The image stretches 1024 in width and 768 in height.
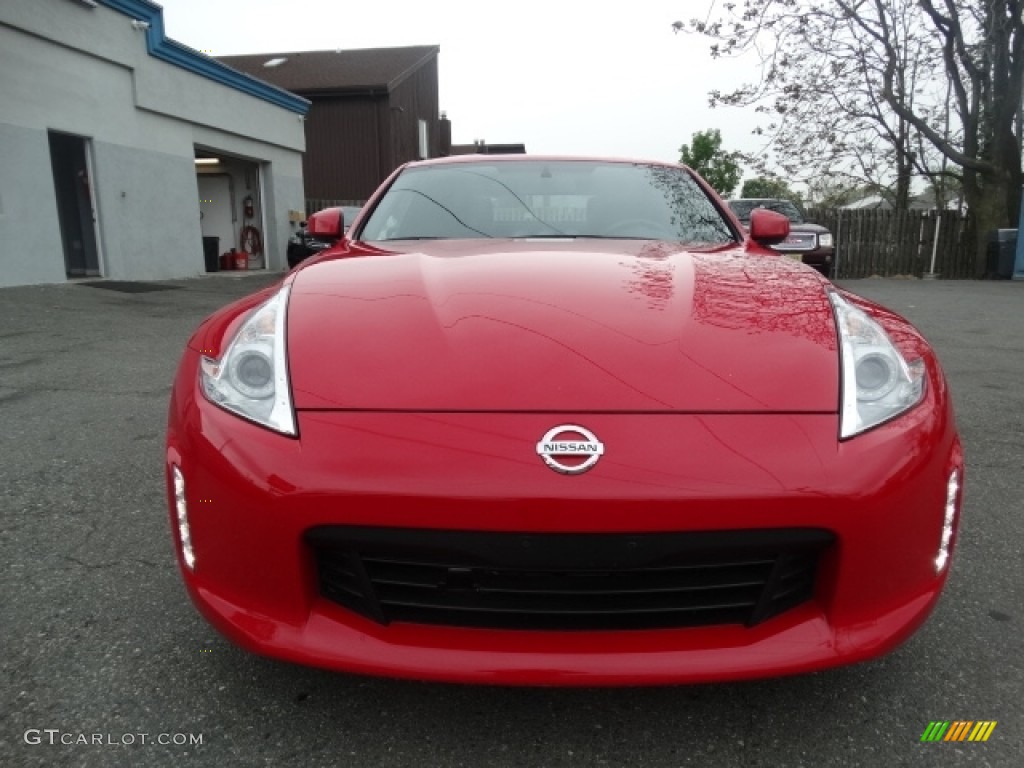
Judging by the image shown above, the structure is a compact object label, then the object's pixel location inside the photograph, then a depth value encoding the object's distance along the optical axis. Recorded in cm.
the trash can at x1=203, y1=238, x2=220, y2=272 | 1652
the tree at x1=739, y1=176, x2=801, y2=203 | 4088
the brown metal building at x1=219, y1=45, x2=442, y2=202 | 2405
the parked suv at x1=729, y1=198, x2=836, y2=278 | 1155
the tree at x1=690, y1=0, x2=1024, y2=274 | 1630
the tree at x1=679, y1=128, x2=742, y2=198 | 4806
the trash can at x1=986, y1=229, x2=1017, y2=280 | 1636
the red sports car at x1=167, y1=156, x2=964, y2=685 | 132
